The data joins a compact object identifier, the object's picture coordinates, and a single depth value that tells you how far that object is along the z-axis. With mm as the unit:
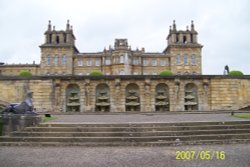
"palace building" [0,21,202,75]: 68250
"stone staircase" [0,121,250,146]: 9773
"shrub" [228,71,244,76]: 26156
